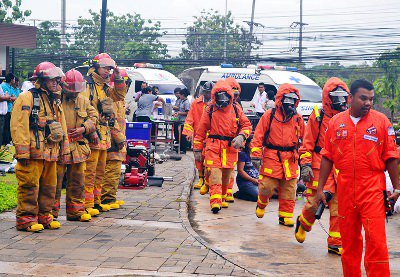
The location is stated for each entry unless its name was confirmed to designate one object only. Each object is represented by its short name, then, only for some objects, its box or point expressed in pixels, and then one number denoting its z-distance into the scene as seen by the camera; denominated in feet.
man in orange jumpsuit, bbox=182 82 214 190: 46.24
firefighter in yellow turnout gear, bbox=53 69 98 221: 31.89
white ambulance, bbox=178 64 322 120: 83.80
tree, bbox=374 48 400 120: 125.80
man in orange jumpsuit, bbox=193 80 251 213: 38.99
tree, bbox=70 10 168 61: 206.90
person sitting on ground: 44.11
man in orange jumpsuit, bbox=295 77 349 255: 30.07
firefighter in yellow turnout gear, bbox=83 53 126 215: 34.42
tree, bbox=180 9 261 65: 211.61
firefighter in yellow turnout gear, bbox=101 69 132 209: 36.76
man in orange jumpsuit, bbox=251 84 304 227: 35.01
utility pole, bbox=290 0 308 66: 183.53
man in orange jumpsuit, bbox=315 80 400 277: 21.24
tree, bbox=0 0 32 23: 127.41
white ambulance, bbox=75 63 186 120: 89.15
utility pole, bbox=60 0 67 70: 158.10
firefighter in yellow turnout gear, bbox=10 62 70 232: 29.01
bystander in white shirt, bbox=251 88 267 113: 80.64
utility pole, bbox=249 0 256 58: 196.54
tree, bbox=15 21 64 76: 181.20
